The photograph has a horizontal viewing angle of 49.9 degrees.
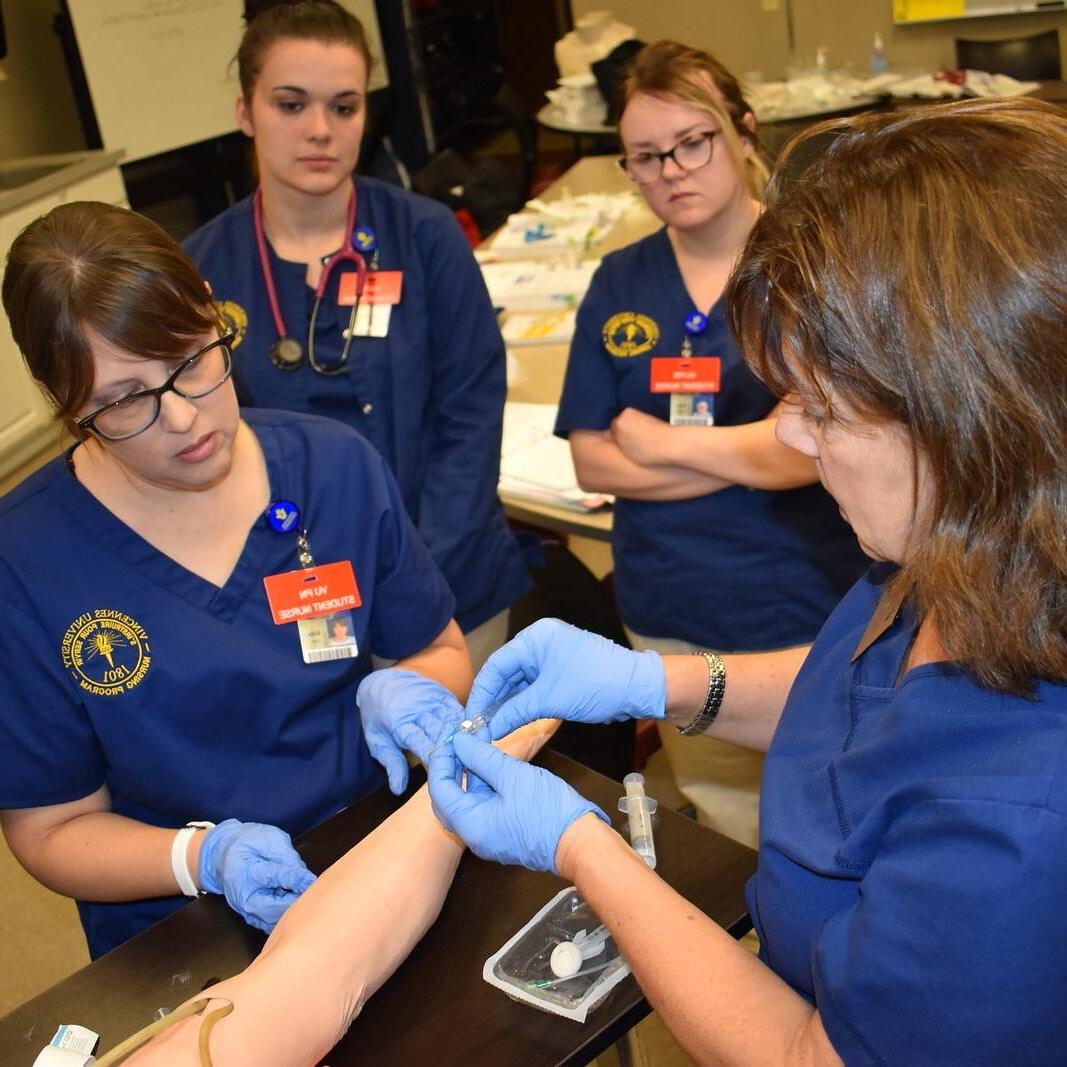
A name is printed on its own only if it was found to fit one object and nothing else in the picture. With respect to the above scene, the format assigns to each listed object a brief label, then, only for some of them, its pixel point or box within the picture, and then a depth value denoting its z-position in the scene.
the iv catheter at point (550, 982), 1.04
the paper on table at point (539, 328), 2.98
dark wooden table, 1.01
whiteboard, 4.64
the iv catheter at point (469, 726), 1.21
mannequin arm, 1.02
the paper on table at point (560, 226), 3.50
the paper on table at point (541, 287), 3.18
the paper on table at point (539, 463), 2.28
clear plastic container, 1.03
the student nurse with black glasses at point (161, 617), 1.27
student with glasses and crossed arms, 1.88
